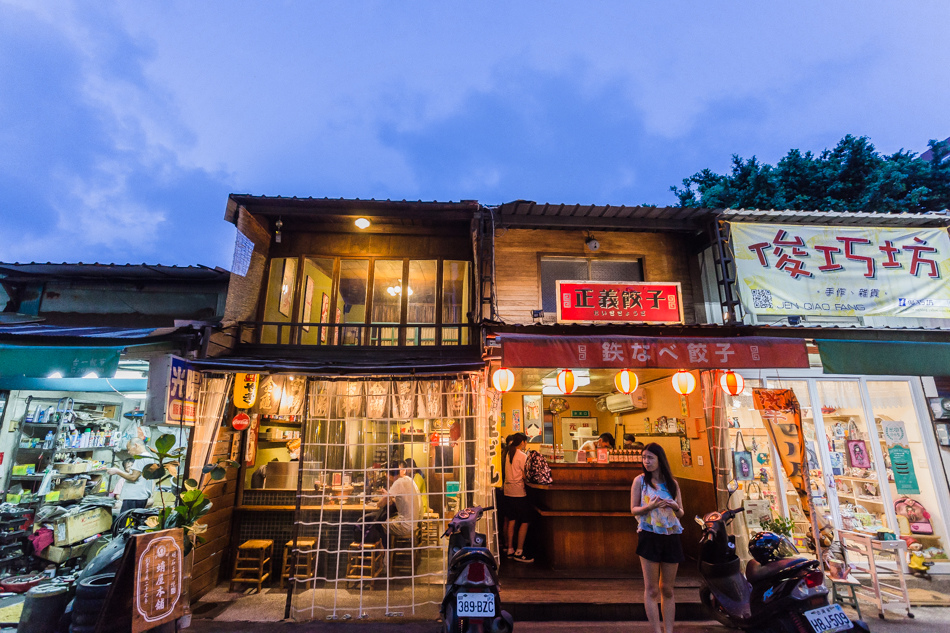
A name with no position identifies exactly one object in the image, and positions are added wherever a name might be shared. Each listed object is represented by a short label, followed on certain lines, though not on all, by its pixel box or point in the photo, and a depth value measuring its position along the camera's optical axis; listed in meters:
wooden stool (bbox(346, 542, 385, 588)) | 7.59
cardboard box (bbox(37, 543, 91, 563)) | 7.95
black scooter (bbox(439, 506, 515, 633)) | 4.41
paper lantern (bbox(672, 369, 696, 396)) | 7.90
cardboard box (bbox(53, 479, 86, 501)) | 9.16
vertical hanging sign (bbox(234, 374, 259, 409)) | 7.75
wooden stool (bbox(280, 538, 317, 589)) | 6.99
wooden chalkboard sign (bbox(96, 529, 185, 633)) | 4.91
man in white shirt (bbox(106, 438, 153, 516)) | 6.33
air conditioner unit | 11.64
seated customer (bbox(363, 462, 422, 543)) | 7.52
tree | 12.95
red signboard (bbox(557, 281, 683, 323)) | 8.77
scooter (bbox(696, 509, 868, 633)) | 4.23
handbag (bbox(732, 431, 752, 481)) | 8.26
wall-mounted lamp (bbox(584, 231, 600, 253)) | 9.91
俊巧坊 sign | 9.12
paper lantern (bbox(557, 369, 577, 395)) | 7.99
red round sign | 8.08
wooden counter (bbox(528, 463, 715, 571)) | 8.02
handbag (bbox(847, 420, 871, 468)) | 8.84
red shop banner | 7.16
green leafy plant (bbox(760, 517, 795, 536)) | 6.98
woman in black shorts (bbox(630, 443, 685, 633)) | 5.02
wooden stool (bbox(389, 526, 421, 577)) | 7.94
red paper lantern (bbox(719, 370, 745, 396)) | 7.66
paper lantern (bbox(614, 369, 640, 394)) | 7.75
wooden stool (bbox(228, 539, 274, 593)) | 7.62
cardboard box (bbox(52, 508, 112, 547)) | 8.09
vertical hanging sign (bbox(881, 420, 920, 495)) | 8.73
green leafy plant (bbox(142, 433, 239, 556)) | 5.72
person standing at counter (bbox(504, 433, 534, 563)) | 8.41
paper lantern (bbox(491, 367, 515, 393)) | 7.38
